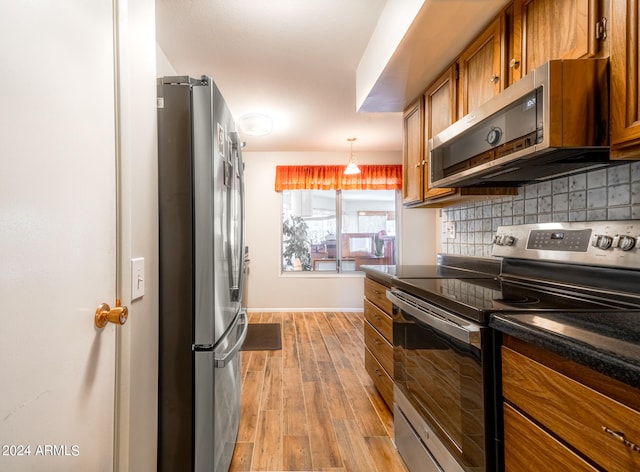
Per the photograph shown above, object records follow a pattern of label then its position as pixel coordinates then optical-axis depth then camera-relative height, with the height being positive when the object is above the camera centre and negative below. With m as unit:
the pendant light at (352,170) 4.20 +0.83
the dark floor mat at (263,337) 3.37 -1.21
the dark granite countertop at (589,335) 0.59 -0.24
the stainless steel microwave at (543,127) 1.01 +0.38
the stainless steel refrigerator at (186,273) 1.20 -0.15
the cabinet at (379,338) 1.98 -0.72
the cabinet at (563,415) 0.59 -0.40
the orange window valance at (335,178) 4.91 +0.85
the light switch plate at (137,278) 0.96 -0.14
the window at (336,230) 5.10 +0.05
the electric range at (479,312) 0.99 -0.30
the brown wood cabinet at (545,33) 1.03 +0.73
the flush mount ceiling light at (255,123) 3.31 +1.15
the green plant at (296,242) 5.08 -0.14
